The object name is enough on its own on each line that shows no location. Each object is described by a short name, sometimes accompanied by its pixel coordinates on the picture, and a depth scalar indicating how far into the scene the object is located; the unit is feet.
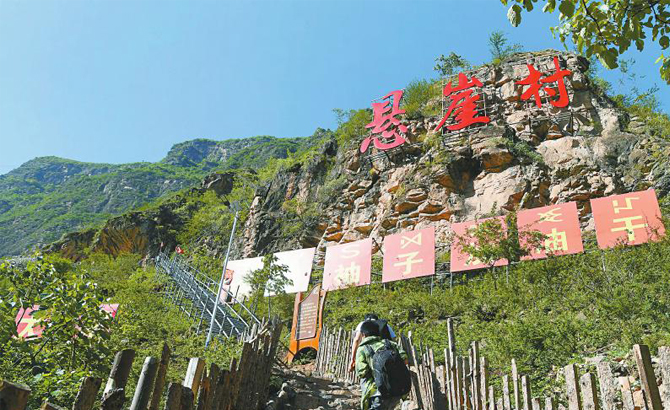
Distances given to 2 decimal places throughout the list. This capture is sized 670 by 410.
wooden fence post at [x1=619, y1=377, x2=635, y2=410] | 9.29
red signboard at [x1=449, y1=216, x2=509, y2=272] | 41.14
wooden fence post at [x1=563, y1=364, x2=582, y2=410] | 10.07
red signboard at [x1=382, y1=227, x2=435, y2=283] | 43.30
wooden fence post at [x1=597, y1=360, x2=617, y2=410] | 9.22
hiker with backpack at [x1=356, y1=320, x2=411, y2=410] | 13.32
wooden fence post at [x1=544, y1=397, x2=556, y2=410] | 10.54
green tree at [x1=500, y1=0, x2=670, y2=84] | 12.51
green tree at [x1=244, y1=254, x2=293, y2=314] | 47.29
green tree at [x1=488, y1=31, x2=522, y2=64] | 77.70
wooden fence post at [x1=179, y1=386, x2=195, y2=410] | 9.45
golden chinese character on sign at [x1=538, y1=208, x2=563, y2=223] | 39.99
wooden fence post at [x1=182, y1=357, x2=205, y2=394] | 11.05
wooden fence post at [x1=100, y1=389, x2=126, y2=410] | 7.22
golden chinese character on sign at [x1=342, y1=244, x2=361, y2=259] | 48.10
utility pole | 32.97
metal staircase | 40.09
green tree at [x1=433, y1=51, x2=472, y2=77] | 90.38
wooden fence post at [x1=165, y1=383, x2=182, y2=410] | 9.09
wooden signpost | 32.76
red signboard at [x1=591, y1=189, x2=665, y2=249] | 36.40
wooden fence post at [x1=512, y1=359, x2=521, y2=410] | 11.93
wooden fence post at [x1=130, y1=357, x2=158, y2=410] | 8.50
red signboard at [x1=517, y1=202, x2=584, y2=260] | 38.11
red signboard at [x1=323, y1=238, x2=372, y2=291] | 46.44
